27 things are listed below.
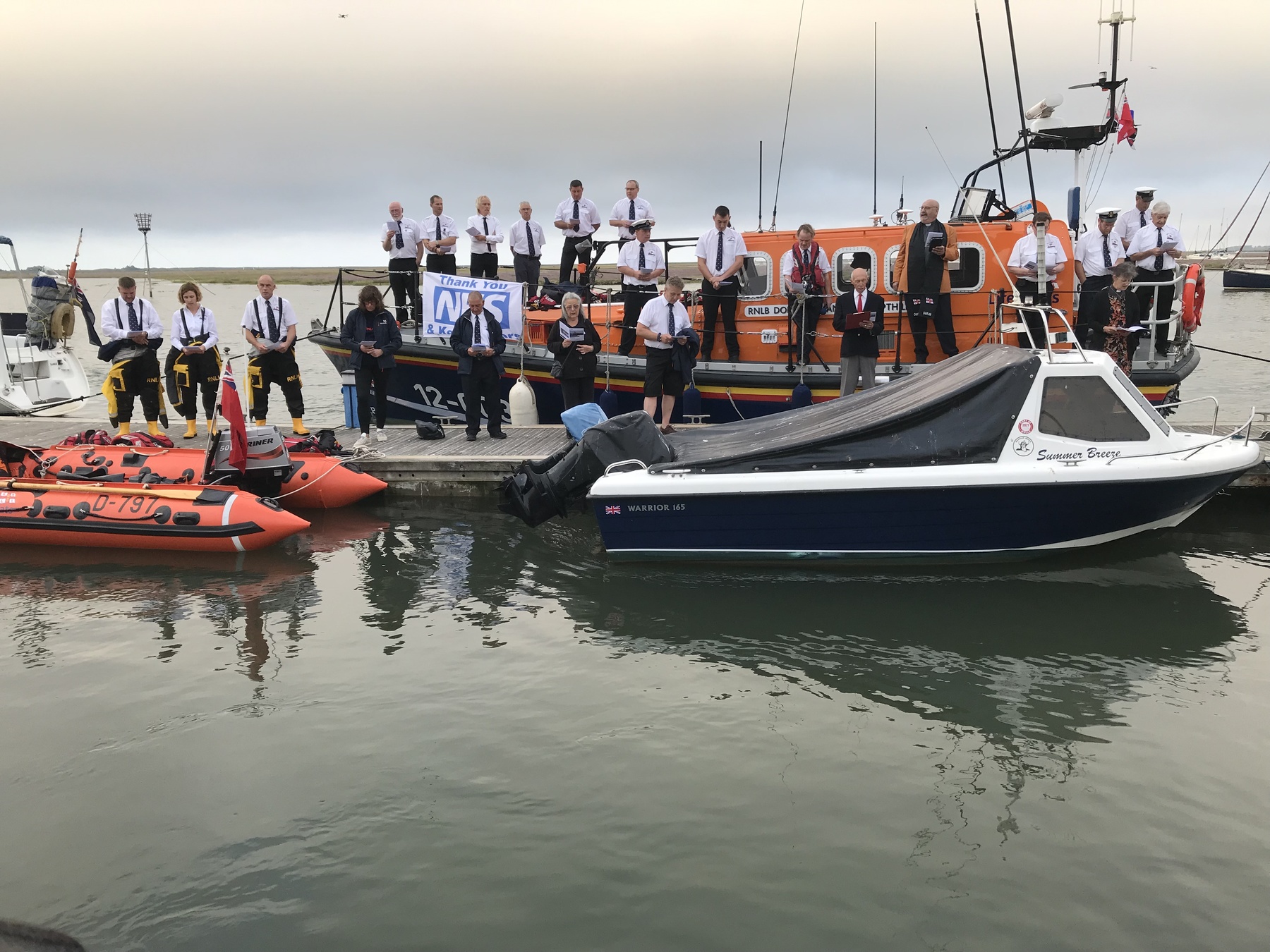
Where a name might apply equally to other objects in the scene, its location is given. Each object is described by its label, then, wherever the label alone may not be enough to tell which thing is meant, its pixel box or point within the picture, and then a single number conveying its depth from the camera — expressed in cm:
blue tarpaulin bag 843
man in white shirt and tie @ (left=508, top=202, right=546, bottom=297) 1247
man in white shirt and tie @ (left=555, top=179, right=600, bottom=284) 1246
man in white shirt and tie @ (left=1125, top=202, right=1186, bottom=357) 1041
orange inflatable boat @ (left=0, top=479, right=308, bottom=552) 800
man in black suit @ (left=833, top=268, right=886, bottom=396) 953
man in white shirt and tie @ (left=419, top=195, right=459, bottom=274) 1227
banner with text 1163
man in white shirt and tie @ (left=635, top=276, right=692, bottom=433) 946
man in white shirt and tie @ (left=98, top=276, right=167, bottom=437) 1007
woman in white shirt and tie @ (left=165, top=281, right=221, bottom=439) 1016
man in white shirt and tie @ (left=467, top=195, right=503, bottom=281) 1248
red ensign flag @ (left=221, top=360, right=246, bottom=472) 848
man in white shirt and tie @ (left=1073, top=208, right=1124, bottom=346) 1038
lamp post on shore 2811
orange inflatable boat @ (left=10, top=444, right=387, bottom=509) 890
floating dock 981
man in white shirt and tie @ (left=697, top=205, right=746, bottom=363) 1057
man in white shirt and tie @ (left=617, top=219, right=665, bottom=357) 1090
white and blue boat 692
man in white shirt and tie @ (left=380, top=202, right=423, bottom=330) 1245
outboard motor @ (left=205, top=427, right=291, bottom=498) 879
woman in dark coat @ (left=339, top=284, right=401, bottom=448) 980
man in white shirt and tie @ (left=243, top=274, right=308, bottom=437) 1002
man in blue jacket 991
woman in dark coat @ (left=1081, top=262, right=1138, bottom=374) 976
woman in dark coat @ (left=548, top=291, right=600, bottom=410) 973
